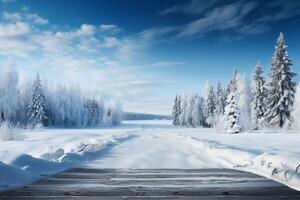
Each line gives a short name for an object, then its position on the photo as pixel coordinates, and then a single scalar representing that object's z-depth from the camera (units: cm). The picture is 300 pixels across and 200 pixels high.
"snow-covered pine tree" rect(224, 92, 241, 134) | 5194
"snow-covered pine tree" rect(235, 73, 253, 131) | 6425
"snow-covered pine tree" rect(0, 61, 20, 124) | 6656
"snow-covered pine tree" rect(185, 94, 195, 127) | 10162
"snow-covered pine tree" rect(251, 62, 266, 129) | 5934
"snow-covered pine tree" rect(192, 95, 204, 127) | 9938
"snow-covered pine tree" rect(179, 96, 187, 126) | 10550
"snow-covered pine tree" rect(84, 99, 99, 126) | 10915
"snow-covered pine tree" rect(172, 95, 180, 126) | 12192
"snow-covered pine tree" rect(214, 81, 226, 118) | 8594
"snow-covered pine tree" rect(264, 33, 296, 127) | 4941
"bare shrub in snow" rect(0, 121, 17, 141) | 3052
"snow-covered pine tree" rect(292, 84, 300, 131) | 4491
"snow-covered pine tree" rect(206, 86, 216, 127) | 8925
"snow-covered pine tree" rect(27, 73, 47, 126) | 7431
